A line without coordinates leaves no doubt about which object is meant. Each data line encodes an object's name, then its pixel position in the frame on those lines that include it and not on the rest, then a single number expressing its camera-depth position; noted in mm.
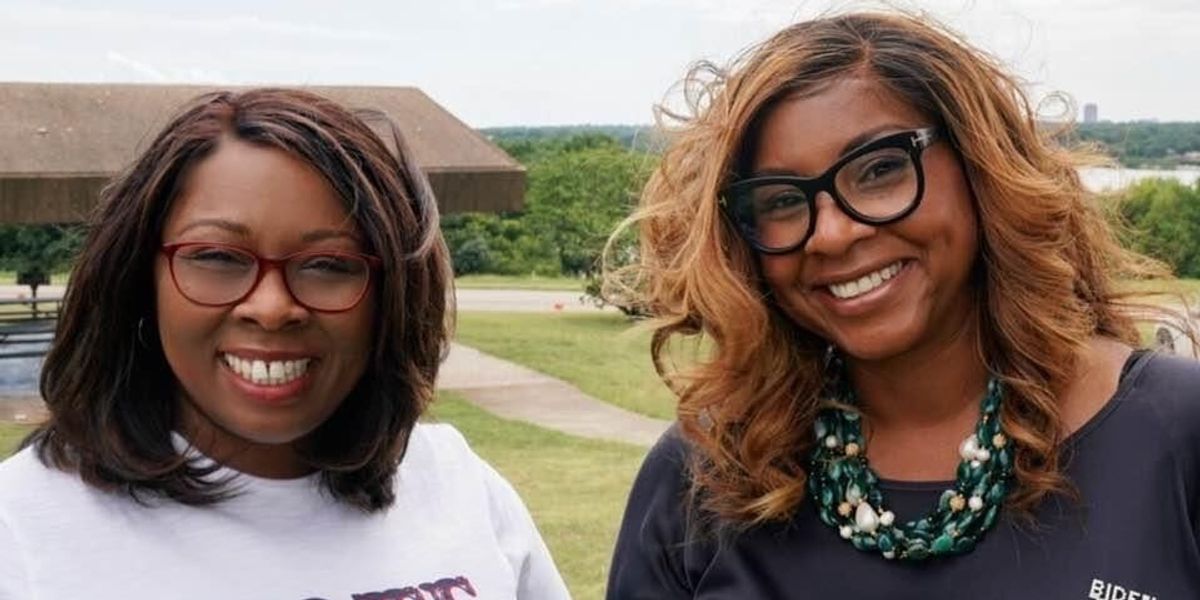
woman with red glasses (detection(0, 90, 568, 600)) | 2055
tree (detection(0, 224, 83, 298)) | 21578
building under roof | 12570
